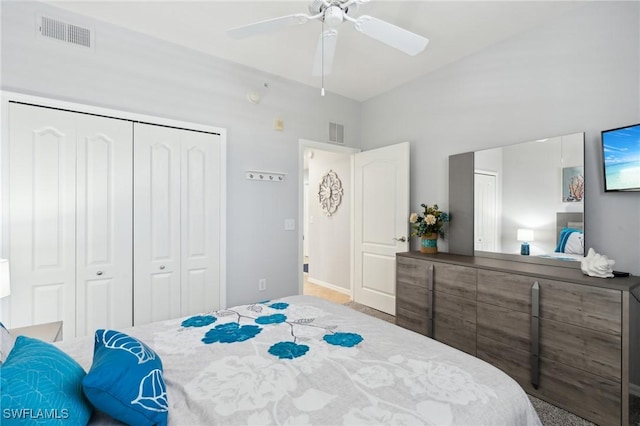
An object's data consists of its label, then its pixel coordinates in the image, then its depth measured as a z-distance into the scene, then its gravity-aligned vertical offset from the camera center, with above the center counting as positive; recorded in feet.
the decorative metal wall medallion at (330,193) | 16.15 +1.08
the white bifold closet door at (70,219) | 7.25 -0.16
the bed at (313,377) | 3.22 -2.10
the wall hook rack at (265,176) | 11.03 +1.36
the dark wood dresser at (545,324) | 5.79 -2.56
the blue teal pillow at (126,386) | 2.95 -1.75
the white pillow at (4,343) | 3.41 -1.59
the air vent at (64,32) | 7.66 +4.66
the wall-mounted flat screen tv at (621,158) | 6.60 +1.21
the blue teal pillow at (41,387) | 2.48 -1.57
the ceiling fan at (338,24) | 6.06 +3.80
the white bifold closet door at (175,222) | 8.85 -0.30
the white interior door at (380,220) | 11.87 -0.33
